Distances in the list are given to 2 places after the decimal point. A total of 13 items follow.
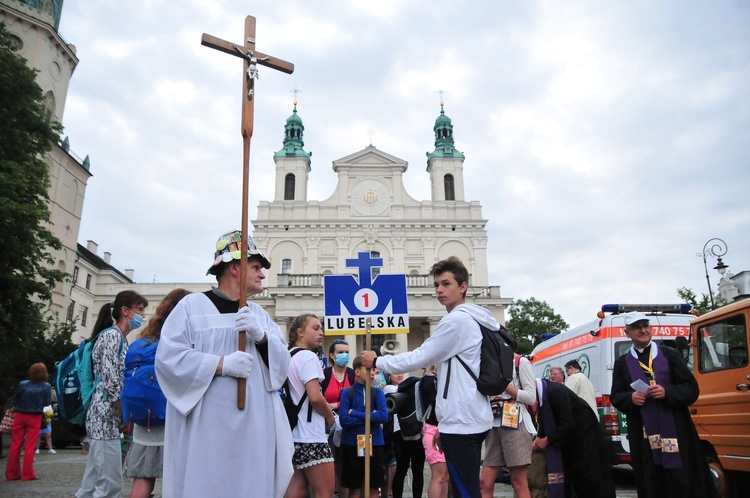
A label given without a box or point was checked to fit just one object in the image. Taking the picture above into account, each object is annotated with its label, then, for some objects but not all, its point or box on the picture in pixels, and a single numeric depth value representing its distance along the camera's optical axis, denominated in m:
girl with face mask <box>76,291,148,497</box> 4.73
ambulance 8.99
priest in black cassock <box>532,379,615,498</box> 5.37
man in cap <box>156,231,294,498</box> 2.90
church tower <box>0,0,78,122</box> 31.45
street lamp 15.88
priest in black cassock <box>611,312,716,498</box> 4.79
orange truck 6.24
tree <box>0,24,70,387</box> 15.73
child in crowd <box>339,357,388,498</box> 5.73
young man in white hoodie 3.87
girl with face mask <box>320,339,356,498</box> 6.20
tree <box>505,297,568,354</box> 53.06
